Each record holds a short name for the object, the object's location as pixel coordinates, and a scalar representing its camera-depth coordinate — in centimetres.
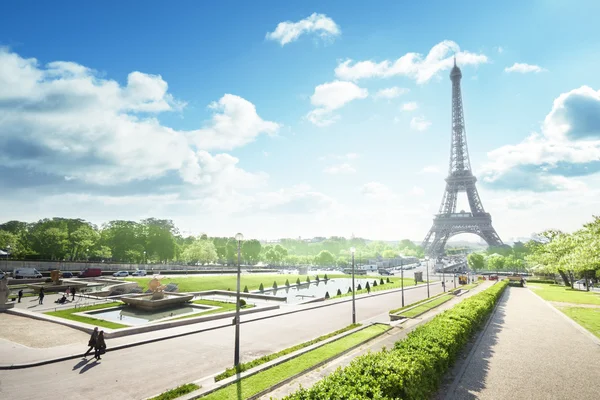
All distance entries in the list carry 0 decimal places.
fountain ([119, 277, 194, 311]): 3089
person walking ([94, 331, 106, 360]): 1634
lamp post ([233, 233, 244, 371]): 1526
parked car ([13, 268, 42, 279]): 5172
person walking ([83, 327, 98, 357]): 1633
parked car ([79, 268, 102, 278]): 5725
